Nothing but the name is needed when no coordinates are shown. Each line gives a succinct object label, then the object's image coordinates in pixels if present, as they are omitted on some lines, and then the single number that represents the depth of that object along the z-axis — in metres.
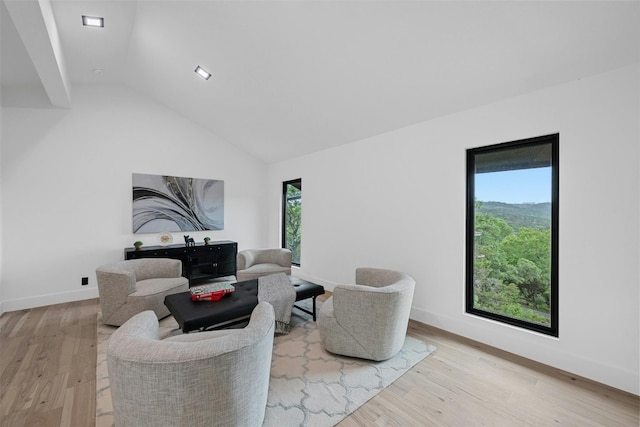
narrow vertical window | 5.28
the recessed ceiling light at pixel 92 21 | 2.72
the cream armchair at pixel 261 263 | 3.95
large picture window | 2.42
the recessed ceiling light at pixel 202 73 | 3.39
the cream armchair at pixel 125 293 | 2.94
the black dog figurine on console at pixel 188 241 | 4.51
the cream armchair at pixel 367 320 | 2.24
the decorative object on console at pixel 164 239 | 4.51
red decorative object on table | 2.69
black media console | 4.11
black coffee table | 2.30
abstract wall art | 4.39
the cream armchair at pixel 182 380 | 1.18
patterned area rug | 1.75
